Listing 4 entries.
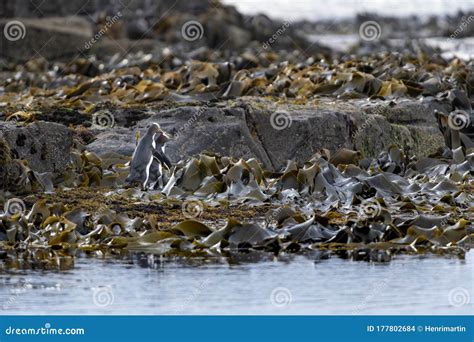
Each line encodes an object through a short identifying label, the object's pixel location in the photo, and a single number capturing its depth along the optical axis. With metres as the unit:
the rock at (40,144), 18.05
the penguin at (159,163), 17.75
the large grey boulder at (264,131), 19.84
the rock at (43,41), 41.31
